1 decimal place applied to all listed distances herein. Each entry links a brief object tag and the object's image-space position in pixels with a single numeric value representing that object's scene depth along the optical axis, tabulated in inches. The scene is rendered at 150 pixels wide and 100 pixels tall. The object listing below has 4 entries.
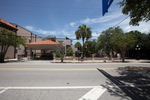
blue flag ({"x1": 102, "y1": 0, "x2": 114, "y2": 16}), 176.7
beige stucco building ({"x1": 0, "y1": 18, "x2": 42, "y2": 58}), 917.3
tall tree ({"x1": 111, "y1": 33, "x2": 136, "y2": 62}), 703.7
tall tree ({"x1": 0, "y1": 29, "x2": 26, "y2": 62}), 660.7
